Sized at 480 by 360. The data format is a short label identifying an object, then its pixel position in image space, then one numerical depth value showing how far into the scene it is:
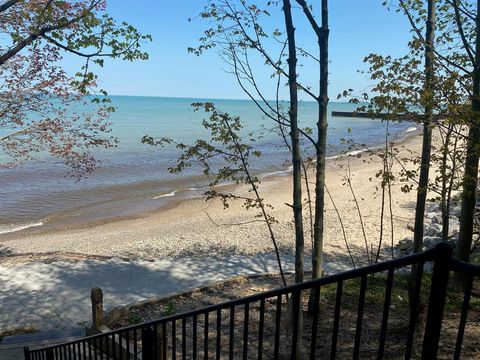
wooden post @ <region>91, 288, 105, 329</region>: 6.38
